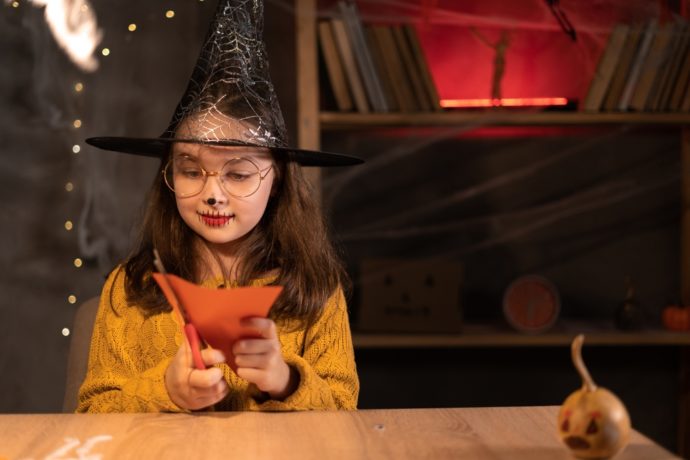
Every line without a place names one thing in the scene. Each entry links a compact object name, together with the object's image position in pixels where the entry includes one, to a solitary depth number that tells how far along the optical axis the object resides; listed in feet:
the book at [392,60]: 8.95
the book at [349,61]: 8.91
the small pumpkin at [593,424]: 3.19
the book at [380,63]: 8.95
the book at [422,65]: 8.96
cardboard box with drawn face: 9.04
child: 4.83
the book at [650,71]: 9.05
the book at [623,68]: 9.07
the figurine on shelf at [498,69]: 9.38
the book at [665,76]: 9.07
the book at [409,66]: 8.96
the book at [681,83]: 9.09
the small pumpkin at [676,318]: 9.28
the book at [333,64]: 8.93
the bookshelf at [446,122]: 8.77
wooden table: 3.42
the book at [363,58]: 8.90
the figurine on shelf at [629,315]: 9.23
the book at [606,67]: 9.05
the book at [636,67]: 9.03
